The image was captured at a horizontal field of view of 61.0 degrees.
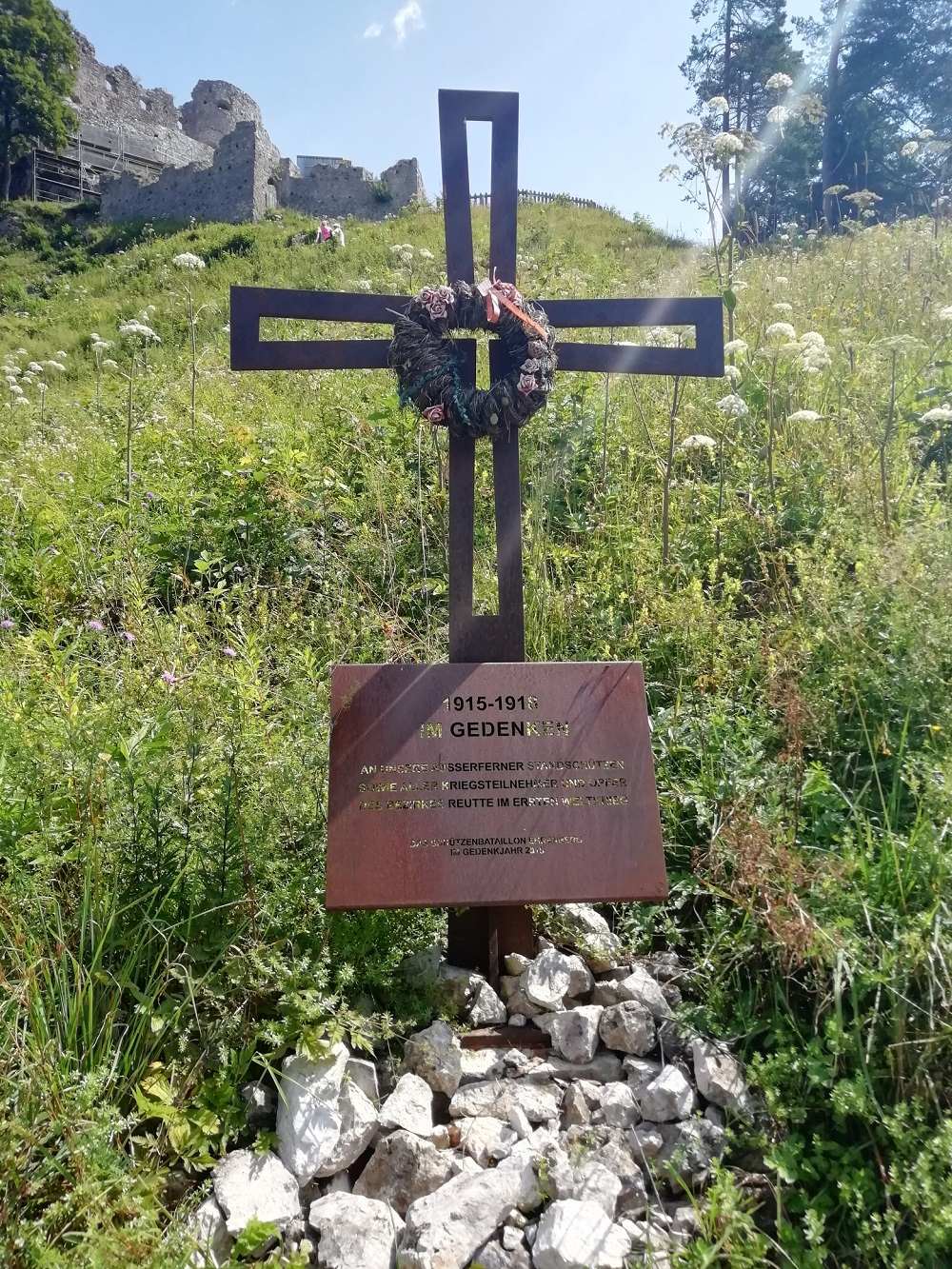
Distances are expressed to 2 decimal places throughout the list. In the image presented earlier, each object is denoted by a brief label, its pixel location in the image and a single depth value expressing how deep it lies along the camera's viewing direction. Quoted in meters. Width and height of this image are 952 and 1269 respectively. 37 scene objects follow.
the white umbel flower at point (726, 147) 3.92
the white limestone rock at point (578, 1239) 1.56
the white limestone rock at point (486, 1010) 2.20
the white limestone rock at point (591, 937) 2.35
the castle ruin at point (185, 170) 25.17
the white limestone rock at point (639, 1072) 2.01
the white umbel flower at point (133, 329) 4.61
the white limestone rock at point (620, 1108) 1.91
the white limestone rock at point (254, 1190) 1.63
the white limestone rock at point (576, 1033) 2.10
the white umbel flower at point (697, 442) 3.80
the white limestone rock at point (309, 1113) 1.76
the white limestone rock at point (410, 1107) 1.86
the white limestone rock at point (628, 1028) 2.10
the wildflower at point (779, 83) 4.60
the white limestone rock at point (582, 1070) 2.06
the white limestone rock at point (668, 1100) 1.91
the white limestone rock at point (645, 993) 2.18
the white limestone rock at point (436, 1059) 1.98
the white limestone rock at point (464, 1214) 1.58
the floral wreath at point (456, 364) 2.31
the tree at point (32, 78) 29.33
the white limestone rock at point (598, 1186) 1.68
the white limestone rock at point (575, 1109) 1.91
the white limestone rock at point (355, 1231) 1.58
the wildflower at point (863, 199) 5.79
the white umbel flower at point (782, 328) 3.95
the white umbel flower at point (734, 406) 3.93
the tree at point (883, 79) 19.47
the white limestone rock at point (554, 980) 2.20
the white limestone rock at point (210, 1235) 1.56
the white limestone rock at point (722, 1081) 1.90
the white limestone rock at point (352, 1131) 1.79
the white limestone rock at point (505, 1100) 1.93
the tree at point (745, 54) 25.06
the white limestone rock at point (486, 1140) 1.82
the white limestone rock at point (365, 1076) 1.94
